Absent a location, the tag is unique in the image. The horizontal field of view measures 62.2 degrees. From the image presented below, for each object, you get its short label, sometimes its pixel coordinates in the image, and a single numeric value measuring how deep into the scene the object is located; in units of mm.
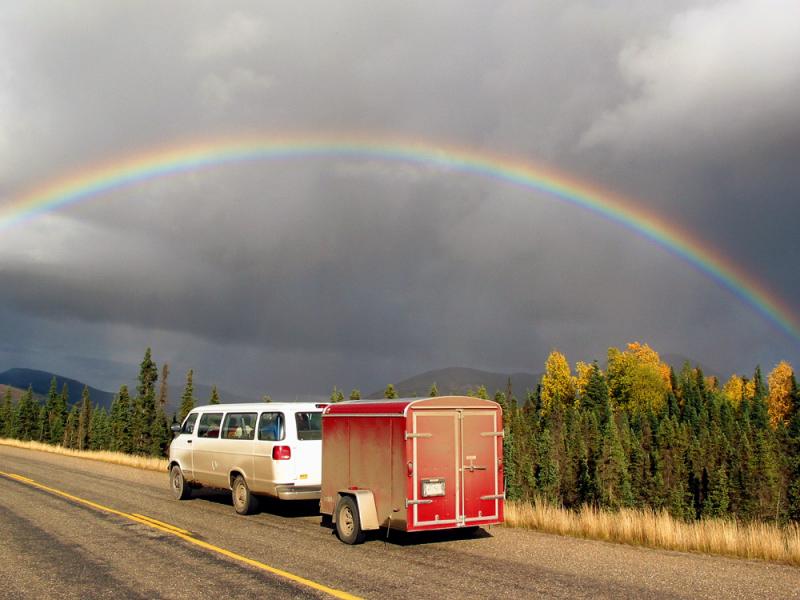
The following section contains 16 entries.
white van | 14219
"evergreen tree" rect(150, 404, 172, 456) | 93875
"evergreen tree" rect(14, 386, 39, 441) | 121938
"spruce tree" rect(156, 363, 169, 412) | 102188
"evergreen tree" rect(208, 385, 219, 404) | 90312
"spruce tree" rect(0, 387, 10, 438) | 122738
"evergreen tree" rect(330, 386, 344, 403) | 85688
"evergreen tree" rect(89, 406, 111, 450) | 110562
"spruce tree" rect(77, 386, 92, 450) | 105600
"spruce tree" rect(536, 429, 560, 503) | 93300
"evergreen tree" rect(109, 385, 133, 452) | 101000
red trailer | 11164
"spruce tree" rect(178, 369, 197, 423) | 90125
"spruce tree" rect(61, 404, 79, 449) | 112338
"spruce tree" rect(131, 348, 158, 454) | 95938
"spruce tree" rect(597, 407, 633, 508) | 88875
